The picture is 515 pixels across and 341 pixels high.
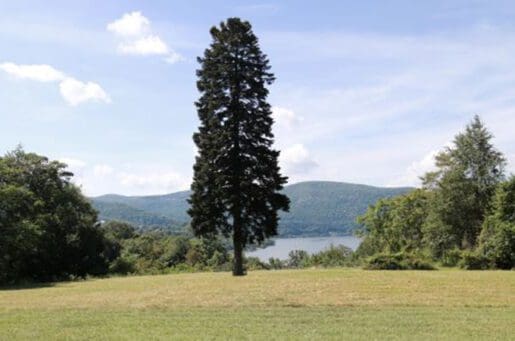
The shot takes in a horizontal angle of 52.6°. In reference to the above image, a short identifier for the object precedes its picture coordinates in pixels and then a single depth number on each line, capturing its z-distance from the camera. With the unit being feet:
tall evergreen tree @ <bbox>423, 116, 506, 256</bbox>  141.18
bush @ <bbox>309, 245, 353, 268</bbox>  227.53
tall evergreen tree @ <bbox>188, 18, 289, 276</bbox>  98.78
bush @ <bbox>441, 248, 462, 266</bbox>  121.70
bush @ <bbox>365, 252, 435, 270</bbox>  112.68
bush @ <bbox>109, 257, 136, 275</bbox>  127.74
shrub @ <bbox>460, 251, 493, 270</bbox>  115.75
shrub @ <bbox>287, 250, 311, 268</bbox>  235.38
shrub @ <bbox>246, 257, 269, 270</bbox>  148.68
